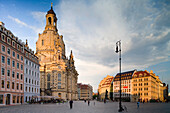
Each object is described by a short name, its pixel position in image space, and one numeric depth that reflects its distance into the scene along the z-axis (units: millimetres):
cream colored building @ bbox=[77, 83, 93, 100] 144167
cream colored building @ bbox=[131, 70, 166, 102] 74685
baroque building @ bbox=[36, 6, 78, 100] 79656
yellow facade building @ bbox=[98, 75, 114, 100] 100455
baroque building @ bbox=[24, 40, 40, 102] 43176
